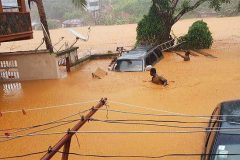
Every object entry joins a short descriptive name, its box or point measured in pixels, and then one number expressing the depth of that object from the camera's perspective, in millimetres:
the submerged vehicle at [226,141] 6117
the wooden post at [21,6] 14203
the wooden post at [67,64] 21281
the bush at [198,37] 25516
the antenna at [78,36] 21369
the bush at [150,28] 25391
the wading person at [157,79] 16000
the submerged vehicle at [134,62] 18203
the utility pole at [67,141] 4359
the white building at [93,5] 73275
